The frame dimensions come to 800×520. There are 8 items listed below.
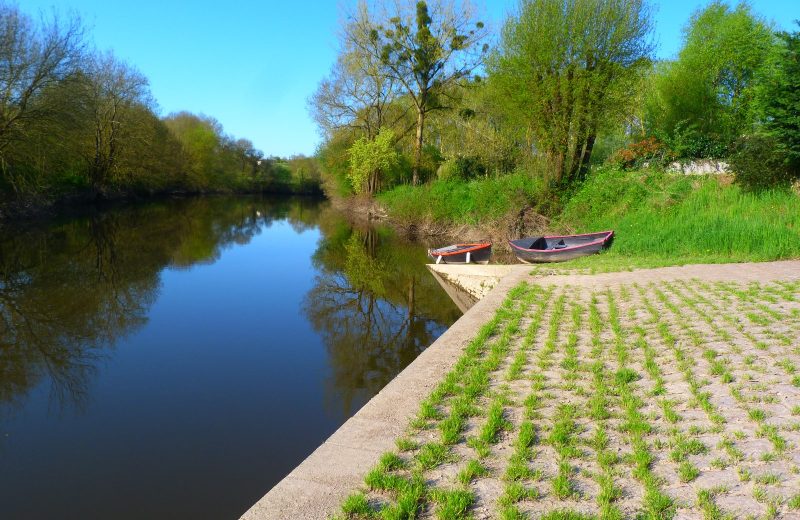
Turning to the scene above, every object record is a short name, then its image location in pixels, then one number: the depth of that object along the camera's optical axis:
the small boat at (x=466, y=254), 16.16
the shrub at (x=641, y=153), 19.90
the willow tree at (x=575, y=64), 19.58
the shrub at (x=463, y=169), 29.39
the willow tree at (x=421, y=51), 30.92
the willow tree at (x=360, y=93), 33.81
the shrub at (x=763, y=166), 14.70
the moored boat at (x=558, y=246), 14.73
